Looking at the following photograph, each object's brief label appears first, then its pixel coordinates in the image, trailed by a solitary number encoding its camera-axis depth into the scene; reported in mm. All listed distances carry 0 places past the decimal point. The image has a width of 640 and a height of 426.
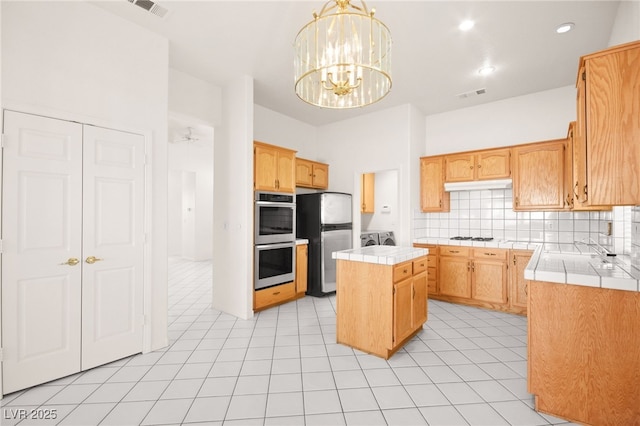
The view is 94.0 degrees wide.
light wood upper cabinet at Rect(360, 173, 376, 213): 6182
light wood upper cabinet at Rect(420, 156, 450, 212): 4617
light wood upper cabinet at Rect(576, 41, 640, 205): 1646
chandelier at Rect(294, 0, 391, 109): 1766
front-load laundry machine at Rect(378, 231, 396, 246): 5602
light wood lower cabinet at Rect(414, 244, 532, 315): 3820
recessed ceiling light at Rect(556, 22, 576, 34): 2705
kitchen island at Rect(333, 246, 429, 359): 2572
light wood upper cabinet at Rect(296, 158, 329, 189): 4930
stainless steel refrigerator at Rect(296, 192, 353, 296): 4605
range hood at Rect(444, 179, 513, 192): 4121
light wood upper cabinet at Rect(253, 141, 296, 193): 3926
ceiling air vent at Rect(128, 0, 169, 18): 2439
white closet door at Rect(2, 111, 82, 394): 2082
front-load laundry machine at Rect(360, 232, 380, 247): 5230
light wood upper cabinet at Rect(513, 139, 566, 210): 3738
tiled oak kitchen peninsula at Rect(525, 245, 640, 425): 1681
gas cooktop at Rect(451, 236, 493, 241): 4297
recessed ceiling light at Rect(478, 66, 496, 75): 3521
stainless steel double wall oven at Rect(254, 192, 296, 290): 3861
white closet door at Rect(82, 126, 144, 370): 2428
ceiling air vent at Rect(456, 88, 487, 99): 4105
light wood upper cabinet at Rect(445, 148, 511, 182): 4105
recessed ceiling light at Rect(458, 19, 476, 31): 2695
